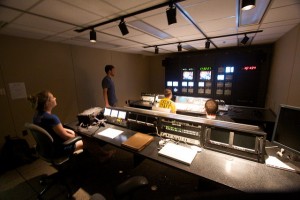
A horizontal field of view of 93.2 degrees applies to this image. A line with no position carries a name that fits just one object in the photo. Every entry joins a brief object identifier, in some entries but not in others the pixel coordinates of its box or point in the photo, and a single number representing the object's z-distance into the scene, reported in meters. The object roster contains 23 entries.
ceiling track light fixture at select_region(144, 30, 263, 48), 2.81
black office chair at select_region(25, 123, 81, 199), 1.59
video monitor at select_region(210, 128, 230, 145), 1.44
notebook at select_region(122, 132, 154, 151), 1.59
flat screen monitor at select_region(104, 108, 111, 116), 2.43
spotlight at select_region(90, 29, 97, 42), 2.20
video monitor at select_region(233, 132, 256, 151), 1.34
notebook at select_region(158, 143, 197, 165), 1.35
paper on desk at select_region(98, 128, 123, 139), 1.94
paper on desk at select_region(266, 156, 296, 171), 1.23
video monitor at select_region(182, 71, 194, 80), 5.13
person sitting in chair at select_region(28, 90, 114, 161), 1.74
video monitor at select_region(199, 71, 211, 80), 4.82
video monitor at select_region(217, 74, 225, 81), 4.61
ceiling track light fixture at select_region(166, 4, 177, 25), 1.52
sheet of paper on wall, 2.69
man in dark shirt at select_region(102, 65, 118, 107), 3.49
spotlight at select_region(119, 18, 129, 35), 1.88
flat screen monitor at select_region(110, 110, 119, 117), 2.32
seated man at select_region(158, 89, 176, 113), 2.77
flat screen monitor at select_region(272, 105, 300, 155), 1.17
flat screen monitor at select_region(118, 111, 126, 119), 2.20
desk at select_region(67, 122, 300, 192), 1.06
